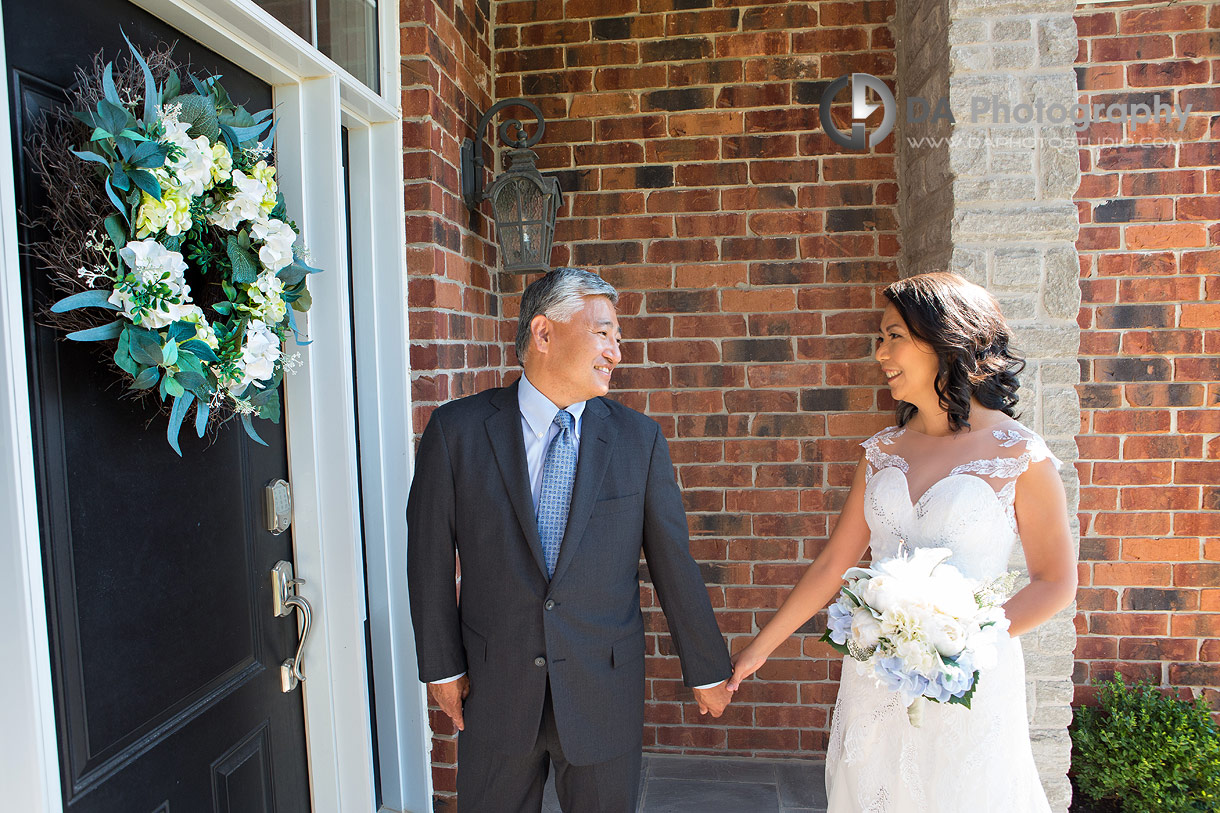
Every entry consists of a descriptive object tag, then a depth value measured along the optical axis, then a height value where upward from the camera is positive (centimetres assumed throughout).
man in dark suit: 187 -55
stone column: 243 +45
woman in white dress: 182 -45
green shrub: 281 -160
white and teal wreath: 126 +22
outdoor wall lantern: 283 +62
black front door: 132 -44
